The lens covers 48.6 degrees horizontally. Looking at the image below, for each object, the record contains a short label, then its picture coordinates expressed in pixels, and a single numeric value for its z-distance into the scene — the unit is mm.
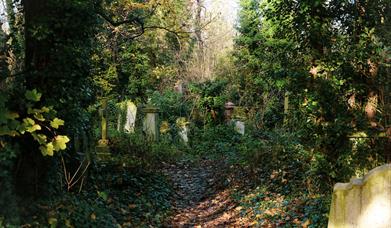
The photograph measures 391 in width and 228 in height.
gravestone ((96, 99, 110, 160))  10520
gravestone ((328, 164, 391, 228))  2549
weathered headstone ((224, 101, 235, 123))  18484
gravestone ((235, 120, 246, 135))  16953
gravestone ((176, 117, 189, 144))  16297
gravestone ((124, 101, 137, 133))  15246
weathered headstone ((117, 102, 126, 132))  14977
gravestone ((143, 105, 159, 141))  14664
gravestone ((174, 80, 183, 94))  23366
